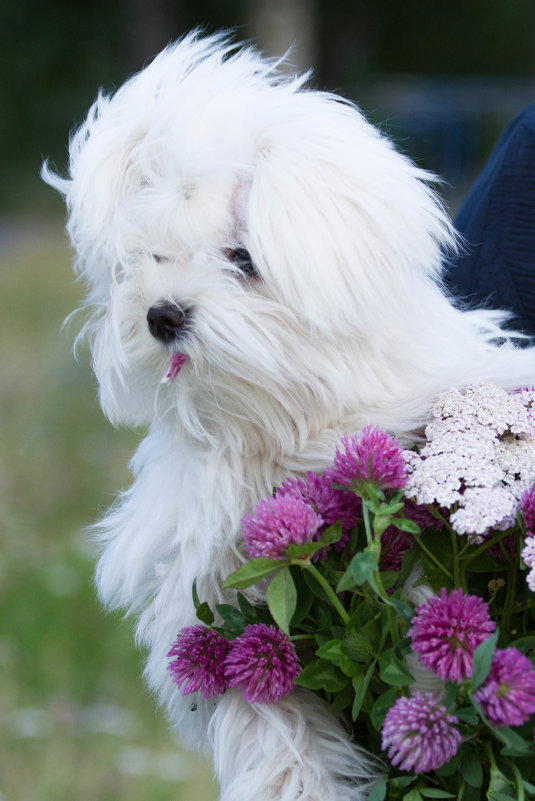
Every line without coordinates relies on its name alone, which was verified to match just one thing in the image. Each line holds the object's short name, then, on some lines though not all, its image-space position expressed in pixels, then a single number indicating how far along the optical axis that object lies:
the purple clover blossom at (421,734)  1.20
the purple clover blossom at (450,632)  1.20
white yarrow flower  1.23
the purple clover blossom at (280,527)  1.23
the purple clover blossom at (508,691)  1.18
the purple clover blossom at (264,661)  1.26
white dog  1.29
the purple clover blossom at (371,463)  1.24
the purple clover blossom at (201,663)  1.28
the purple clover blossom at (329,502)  1.26
